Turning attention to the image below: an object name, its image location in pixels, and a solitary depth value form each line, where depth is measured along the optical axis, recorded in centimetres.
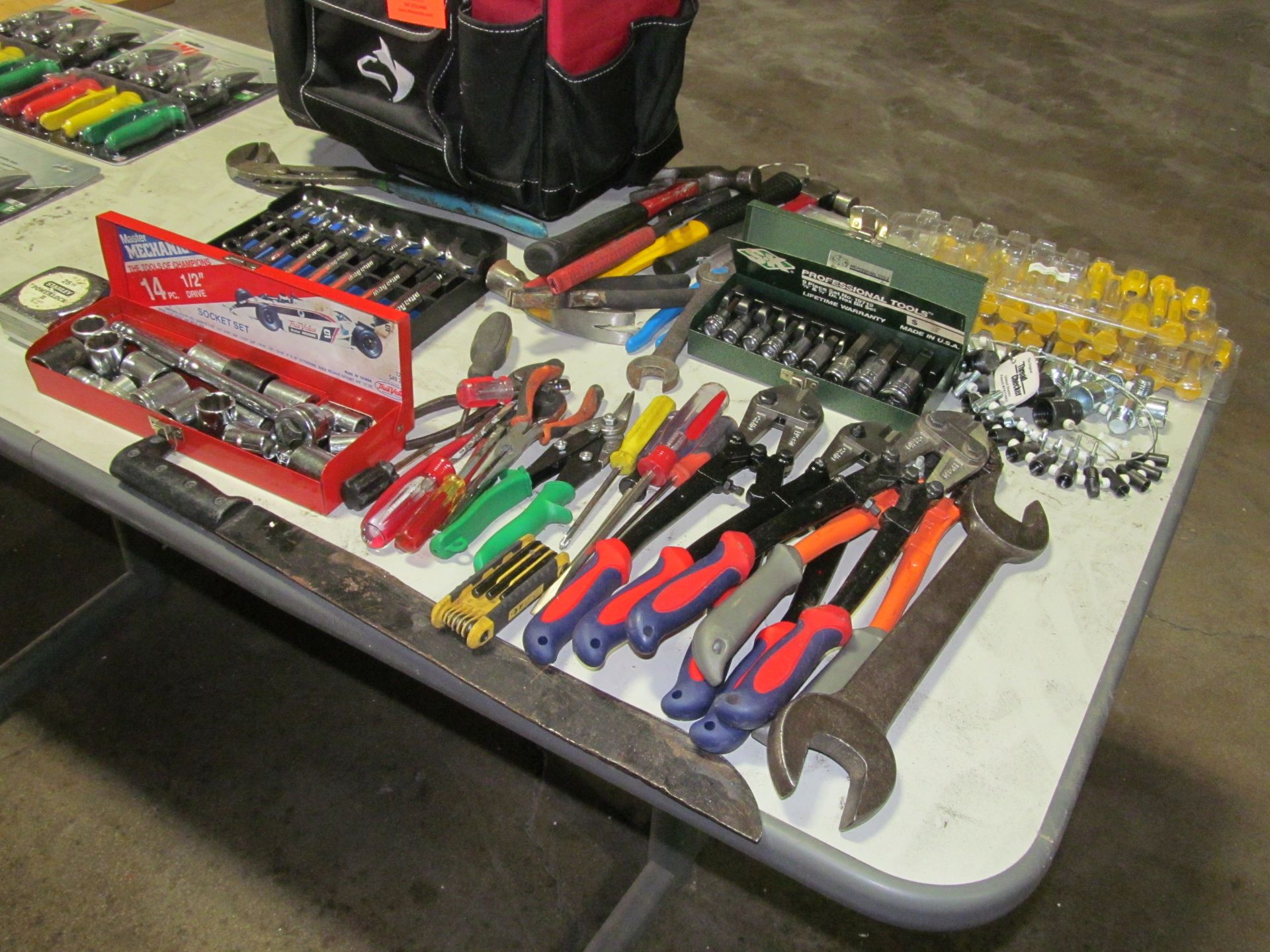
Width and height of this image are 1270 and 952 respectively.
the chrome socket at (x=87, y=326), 110
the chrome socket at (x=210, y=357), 111
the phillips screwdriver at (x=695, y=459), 105
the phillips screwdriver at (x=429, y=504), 97
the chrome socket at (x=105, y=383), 107
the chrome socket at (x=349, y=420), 105
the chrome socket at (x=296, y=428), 103
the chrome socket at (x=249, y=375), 109
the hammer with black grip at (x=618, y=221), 128
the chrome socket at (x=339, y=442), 104
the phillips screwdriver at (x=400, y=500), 97
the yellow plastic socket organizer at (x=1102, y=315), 125
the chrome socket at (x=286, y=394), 107
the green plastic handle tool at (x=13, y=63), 164
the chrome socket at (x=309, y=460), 99
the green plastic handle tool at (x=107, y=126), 152
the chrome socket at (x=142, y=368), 108
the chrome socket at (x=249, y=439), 102
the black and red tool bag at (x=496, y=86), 123
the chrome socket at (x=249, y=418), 105
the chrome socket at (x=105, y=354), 109
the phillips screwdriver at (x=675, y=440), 103
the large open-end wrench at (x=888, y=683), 79
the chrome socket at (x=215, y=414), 104
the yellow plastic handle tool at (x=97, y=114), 153
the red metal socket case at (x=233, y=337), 101
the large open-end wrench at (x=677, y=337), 119
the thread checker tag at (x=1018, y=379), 115
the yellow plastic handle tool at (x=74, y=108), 154
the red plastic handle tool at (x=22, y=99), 157
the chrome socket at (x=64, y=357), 108
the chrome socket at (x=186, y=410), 105
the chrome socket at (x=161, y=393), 104
